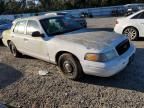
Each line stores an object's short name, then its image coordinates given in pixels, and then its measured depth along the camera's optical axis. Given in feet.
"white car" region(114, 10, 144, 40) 14.22
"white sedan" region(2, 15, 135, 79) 8.03
